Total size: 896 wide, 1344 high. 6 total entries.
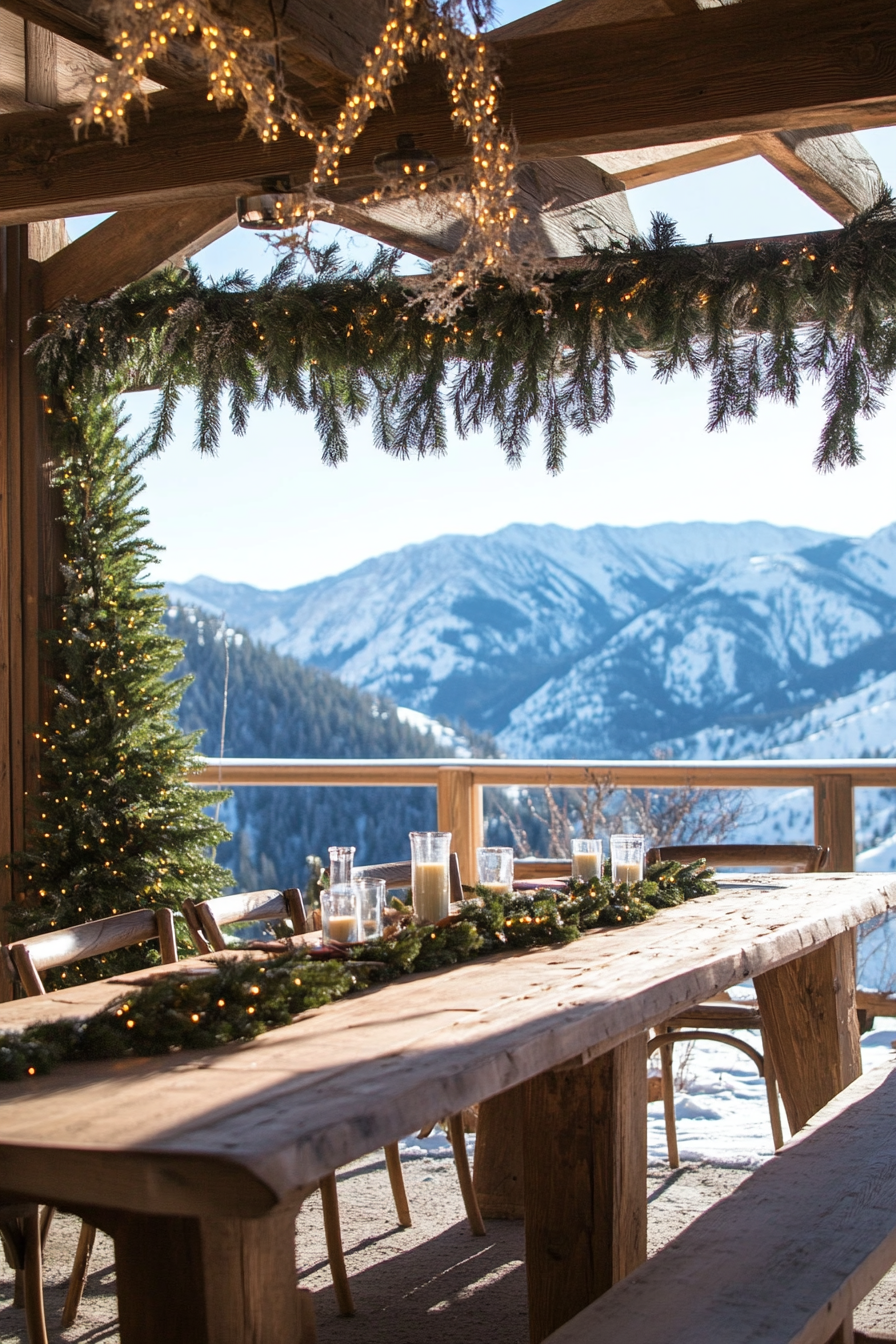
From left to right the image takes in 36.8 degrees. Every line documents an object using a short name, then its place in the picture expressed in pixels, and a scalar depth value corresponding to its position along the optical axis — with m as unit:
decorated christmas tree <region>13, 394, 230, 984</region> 4.41
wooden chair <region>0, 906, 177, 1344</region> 2.19
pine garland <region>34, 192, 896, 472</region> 3.64
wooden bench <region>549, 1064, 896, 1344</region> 1.62
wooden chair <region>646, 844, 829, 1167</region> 3.37
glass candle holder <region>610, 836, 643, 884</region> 2.95
